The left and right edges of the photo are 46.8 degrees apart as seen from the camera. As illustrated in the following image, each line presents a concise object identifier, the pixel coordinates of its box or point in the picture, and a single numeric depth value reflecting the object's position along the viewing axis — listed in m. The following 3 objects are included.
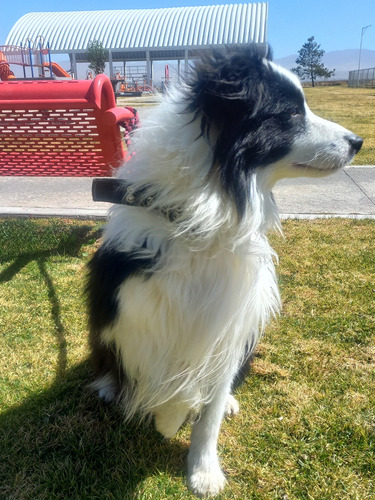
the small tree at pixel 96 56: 37.09
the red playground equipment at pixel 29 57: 9.52
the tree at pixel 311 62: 55.22
